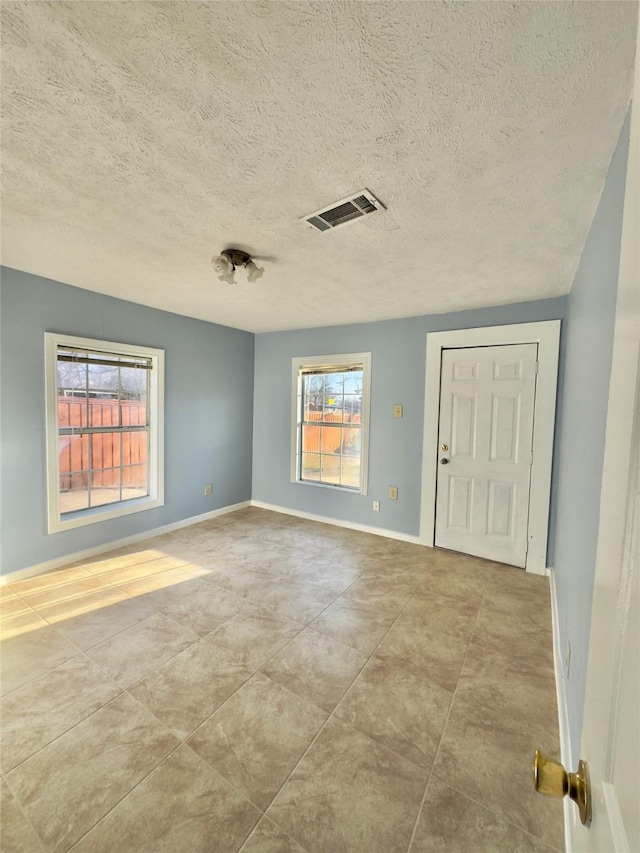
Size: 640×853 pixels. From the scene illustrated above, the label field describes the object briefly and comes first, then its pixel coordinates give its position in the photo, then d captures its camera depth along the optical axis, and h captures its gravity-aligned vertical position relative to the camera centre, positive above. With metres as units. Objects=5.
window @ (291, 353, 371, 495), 3.85 -0.16
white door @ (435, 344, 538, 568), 2.95 -0.35
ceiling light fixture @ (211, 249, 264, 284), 2.08 +0.87
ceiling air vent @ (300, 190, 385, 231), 1.55 +0.95
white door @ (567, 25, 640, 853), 0.37 -0.25
